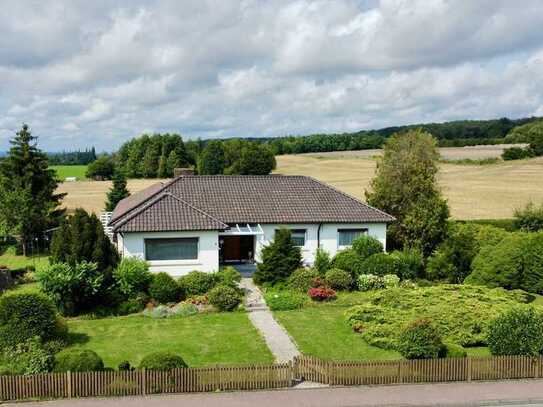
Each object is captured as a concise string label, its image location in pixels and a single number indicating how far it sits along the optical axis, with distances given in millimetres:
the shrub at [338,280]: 31844
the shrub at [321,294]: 30094
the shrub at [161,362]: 18469
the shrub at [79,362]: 18562
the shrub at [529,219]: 44156
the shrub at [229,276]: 31031
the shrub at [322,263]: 33969
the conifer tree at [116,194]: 62881
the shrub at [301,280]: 31531
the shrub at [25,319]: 21938
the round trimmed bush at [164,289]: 29375
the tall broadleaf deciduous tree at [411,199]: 38344
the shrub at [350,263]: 33375
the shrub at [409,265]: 33906
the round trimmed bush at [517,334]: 20781
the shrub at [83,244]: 28141
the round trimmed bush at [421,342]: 20500
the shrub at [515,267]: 31344
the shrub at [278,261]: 32656
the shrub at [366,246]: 34719
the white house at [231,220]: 32875
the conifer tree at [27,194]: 47406
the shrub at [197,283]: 30547
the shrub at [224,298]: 28559
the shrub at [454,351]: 20734
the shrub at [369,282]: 32188
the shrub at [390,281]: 32516
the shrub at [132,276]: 28922
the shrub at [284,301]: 28938
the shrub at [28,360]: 19078
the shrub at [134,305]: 28391
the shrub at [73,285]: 26969
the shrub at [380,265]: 33062
